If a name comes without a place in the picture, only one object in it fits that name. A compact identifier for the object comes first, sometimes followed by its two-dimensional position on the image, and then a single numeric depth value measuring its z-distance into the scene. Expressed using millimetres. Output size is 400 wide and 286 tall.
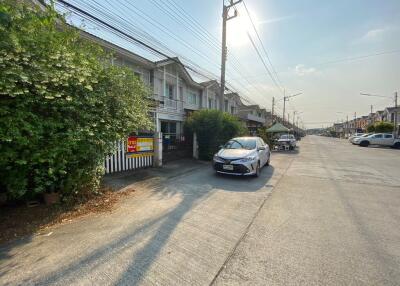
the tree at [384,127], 32000
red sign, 7730
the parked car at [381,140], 24703
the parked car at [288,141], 20109
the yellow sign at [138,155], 7850
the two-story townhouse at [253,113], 28656
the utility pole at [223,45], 12062
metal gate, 10602
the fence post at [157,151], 8992
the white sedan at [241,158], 7137
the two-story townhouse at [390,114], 40509
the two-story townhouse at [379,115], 51109
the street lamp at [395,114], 33600
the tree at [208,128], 11023
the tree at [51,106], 3084
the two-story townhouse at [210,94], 20967
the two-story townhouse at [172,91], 12289
